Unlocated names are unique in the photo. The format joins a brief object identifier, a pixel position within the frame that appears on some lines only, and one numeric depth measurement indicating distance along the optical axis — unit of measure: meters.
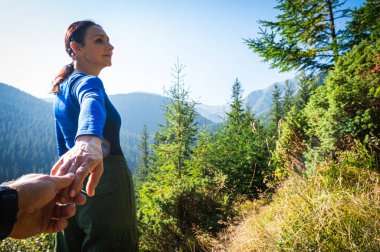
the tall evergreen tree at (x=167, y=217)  4.83
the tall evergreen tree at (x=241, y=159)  7.36
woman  1.00
